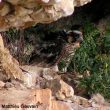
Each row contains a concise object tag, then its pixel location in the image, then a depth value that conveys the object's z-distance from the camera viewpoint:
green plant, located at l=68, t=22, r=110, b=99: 12.62
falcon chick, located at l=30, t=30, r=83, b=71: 13.05
